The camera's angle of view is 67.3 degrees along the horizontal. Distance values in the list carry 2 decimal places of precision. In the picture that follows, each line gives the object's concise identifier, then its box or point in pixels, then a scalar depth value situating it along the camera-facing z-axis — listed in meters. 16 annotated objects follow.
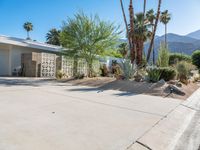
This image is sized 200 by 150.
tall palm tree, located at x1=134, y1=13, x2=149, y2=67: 16.95
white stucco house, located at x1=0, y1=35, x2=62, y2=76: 14.30
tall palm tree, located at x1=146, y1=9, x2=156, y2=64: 25.68
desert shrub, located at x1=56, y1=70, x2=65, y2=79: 13.02
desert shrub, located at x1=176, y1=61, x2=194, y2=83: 12.92
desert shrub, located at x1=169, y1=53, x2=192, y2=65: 30.23
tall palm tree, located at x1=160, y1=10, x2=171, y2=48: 32.48
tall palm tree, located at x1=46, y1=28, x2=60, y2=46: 33.98
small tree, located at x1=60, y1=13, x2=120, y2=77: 12.63
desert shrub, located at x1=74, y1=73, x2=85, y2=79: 12.47
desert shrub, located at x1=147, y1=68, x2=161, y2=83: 10.09
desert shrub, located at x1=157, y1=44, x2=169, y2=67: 15.53
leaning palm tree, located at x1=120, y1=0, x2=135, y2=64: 15.59
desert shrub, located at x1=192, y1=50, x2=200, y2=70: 28.01
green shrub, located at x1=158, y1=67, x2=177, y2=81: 10.97
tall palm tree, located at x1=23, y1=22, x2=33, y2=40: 36.92
